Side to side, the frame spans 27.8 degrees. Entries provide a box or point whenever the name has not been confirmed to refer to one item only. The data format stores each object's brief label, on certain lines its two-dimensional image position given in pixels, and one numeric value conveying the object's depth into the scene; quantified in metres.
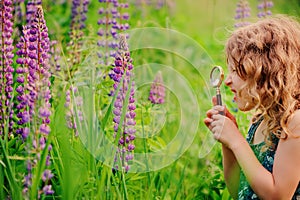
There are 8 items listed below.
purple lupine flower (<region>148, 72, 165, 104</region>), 2.99
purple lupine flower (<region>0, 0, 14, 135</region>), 2.54
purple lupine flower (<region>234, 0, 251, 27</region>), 3.73
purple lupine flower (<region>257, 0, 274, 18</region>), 3.88
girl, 2.21
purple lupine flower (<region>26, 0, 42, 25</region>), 3.22
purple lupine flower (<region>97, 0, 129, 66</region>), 3.23
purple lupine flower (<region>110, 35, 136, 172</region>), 2.42
